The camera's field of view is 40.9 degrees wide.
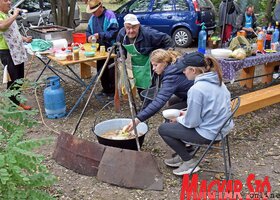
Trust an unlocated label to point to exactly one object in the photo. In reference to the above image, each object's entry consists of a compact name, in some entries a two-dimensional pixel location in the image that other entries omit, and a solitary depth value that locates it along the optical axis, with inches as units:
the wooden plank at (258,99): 185.6
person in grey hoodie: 130.6
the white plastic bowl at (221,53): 195.9
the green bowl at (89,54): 209.3
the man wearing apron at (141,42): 191.6
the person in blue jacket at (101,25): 224.6
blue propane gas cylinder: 209.5
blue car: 413.1
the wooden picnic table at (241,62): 192.5
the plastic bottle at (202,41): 212.8
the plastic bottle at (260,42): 218.0
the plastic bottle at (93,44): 223.6
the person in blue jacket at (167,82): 143.9
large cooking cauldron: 149.1
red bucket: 246.4
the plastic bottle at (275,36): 229.9
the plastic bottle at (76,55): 205.8
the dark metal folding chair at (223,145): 132.0
